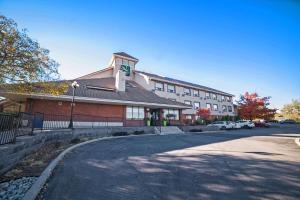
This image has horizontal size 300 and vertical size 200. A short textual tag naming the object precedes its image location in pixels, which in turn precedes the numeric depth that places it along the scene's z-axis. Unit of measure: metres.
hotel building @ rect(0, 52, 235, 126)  18.72
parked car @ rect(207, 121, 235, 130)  30.28
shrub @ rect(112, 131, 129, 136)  17.30
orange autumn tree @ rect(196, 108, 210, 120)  35.00
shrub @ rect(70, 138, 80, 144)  12.52
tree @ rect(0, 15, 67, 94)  9.02
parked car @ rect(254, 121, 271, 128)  38.47
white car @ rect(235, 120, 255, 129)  33.72
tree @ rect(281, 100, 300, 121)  83.74
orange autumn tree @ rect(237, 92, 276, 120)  39.66
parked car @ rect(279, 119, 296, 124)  64.31
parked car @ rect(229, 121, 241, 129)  32.38
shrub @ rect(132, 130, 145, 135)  19.36
